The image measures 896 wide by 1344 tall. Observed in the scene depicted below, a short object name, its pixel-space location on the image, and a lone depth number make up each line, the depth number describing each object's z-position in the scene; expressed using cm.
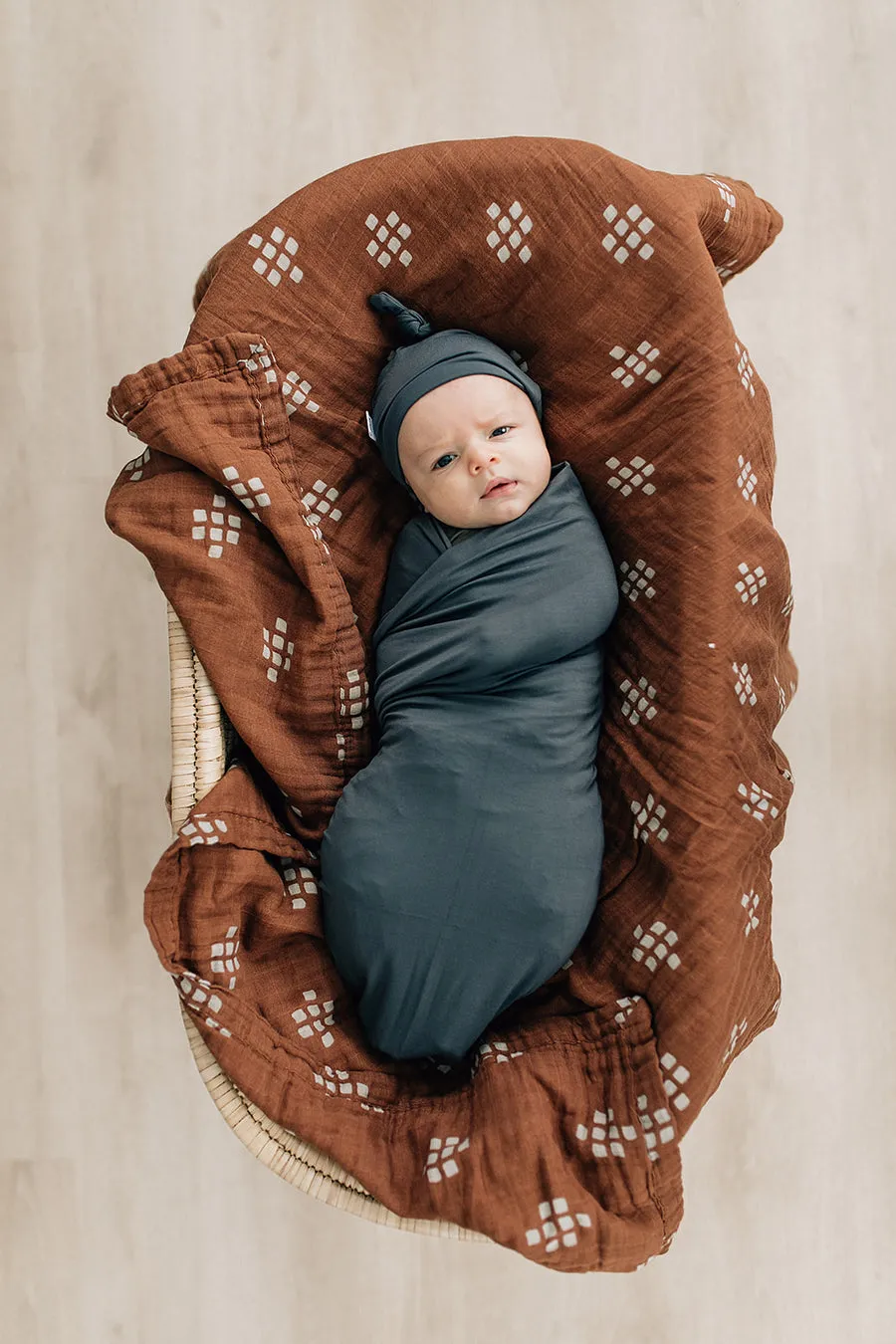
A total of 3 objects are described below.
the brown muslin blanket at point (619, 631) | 95
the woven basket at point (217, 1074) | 94
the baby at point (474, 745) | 99
